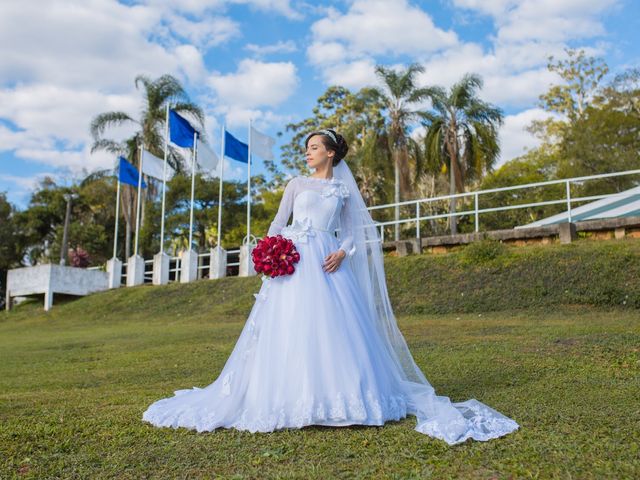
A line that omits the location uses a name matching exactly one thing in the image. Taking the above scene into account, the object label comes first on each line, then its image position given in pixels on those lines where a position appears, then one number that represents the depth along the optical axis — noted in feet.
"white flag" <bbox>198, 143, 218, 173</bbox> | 71.00
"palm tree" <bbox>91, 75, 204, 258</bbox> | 92.79
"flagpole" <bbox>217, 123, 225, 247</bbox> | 69.92
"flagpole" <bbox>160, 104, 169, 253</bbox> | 78.37
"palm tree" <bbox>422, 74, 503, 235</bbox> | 77.77
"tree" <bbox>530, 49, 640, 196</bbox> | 89.45
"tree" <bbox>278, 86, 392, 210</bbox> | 81.97
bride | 13.02
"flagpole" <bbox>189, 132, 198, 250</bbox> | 73.15
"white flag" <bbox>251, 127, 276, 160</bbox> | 69.36
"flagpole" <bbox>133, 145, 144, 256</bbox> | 79.63
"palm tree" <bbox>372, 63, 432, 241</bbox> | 80.69
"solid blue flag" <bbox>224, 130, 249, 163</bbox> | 70.23
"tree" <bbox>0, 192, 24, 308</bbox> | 109.09
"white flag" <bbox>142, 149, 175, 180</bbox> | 76.92
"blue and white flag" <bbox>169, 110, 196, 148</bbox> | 73.31
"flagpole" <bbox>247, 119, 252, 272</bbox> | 69.19
